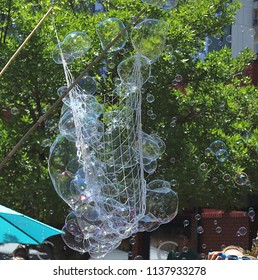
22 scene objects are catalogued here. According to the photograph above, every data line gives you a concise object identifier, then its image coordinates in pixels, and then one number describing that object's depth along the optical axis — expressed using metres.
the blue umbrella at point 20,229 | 7.79
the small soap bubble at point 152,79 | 11.91
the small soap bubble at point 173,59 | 12.18
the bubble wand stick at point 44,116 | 6.40
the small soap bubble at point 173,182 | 11.48
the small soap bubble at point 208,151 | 11.36
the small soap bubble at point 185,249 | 9.24
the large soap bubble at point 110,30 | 10.04
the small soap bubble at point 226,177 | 12.02
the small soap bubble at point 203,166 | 11.78
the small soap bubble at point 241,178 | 10.55
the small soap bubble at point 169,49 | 11.84
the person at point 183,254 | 9.06
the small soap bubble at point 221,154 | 10.60
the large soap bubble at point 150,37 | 9.62
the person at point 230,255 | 5.47
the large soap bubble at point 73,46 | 9.86
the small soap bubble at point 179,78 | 12.11
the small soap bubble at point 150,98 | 11.57
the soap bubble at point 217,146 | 11.32
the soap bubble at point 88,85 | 10.33
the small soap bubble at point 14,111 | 11.94
